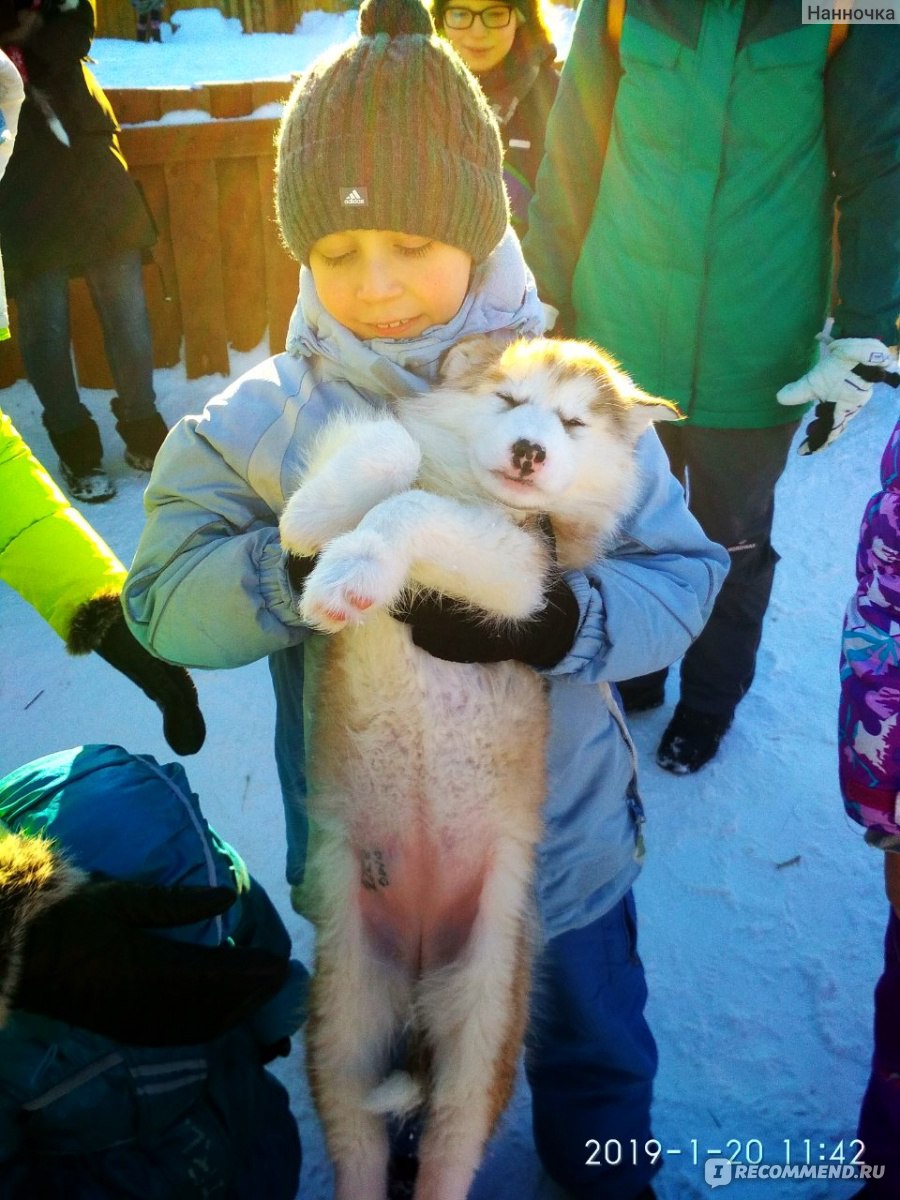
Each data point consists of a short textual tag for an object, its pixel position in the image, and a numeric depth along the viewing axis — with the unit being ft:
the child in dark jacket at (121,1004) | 4.46
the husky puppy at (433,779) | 5.09
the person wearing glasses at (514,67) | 11.50
